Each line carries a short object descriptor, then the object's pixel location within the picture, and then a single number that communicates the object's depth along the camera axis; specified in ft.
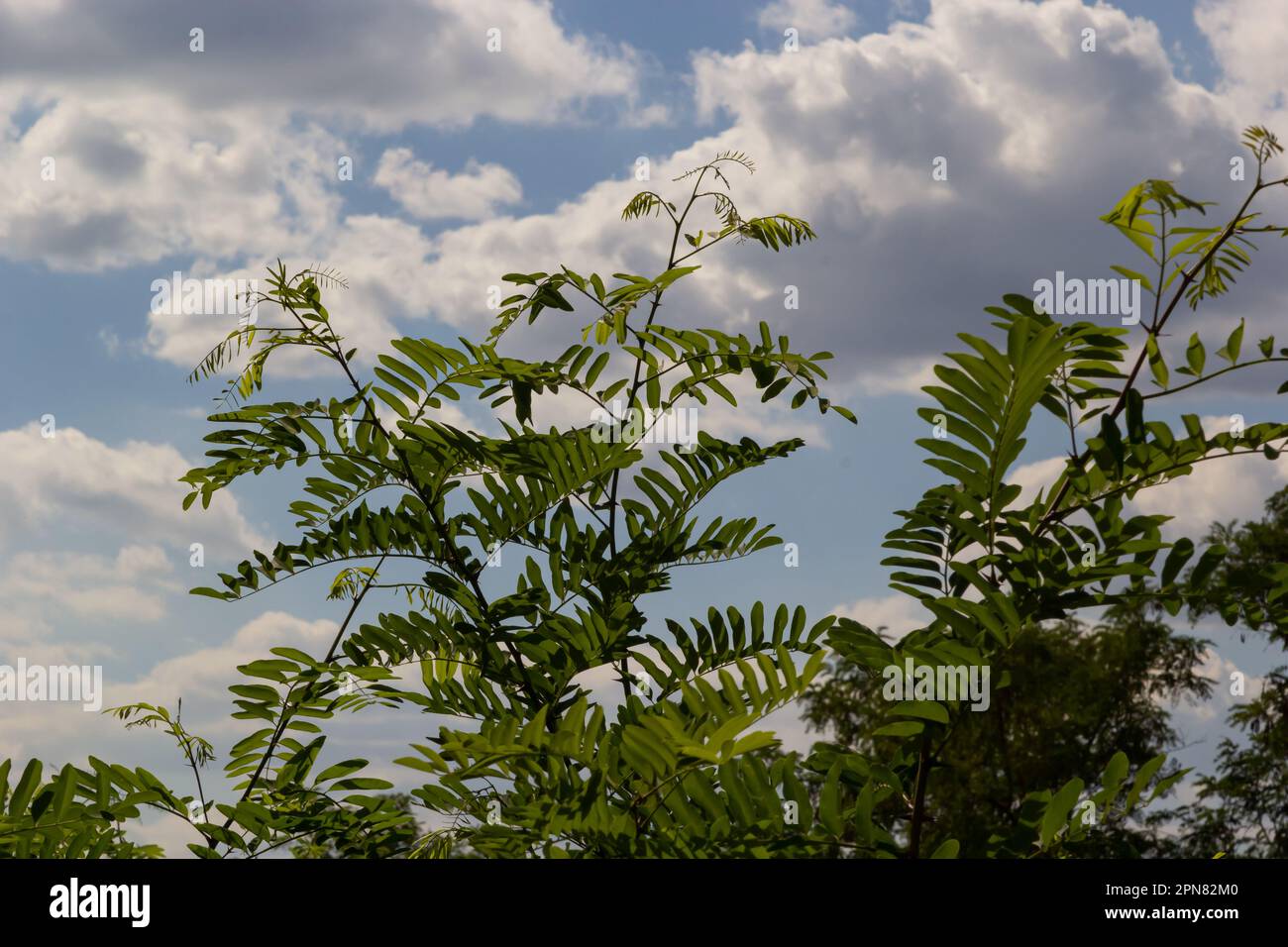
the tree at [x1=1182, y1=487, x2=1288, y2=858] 46.98
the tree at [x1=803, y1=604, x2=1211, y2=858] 48.32
